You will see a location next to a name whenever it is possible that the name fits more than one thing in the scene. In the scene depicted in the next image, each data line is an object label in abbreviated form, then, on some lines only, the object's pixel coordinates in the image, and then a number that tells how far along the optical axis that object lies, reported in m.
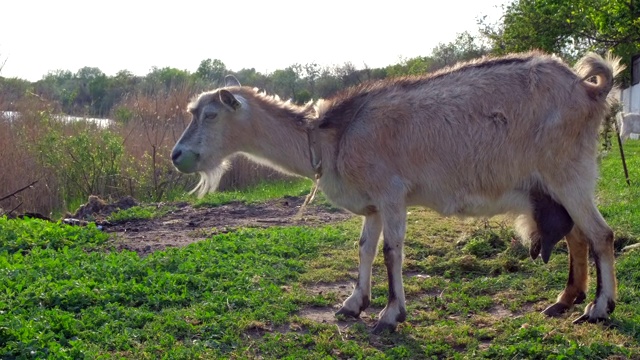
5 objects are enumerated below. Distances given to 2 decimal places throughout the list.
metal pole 11.80
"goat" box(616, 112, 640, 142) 20.80
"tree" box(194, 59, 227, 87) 31.42
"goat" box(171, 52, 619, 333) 5.40
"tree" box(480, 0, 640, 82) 11.30
